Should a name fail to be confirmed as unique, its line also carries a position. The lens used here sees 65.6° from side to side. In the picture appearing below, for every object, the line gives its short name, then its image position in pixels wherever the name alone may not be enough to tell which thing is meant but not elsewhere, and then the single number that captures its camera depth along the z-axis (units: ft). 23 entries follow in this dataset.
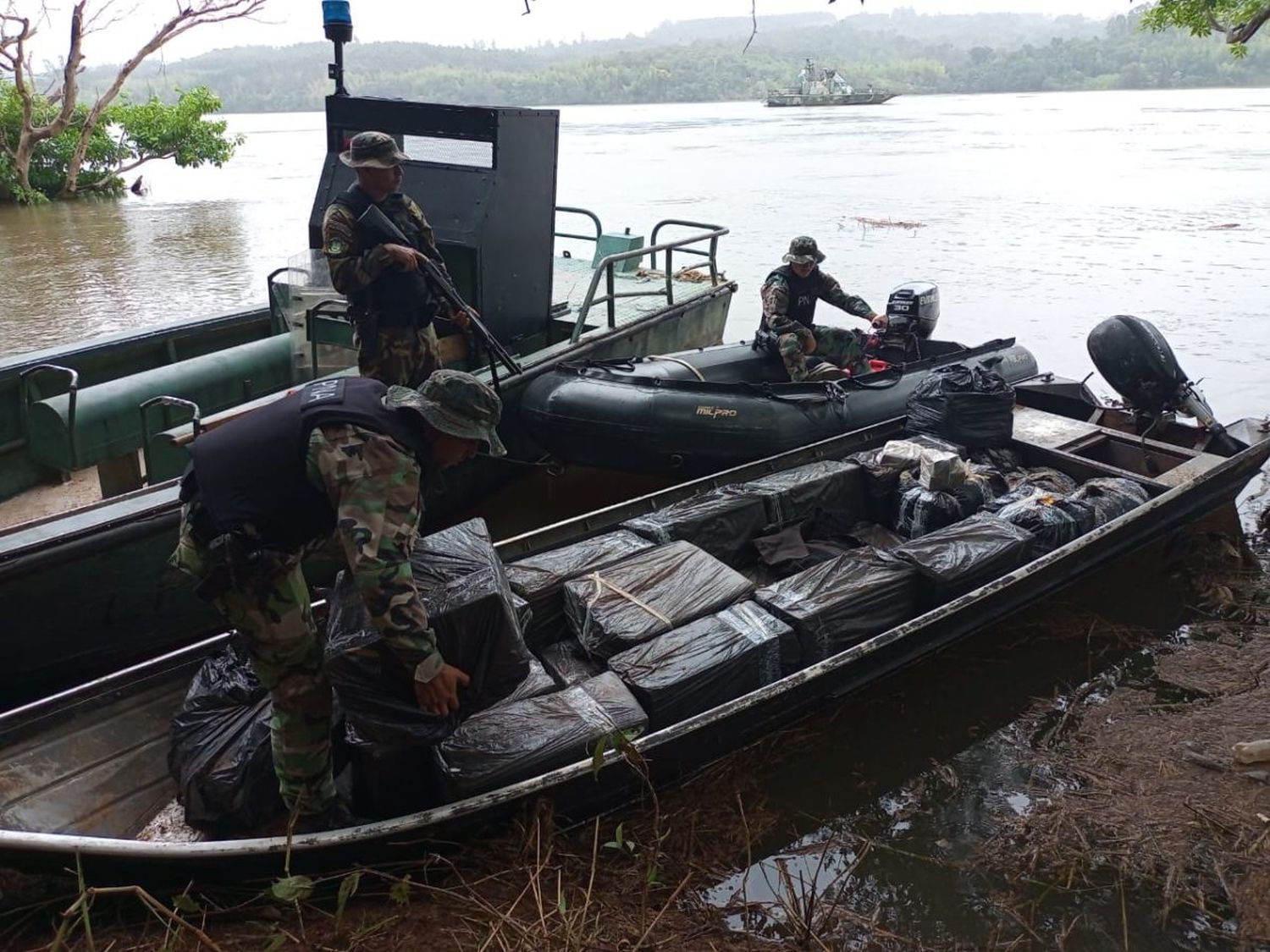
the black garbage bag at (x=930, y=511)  17.01
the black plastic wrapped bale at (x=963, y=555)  14.52
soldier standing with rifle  16.26
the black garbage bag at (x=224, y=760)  10.82
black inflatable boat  20.06
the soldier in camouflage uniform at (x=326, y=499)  9.04
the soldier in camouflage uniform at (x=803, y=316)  23.95
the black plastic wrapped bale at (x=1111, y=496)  17.26
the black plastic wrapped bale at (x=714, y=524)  15.97
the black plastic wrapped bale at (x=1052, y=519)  16.29
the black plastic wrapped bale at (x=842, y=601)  13.53
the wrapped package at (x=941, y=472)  17.28
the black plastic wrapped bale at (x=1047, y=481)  18.66
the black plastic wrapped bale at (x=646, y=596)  13.32
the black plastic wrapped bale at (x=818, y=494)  17.12
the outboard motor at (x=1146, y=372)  20.45
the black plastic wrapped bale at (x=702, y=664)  12.24
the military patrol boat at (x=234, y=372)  13.65
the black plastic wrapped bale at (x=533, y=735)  10.87
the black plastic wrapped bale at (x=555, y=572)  13.94
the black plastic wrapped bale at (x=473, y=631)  9.83
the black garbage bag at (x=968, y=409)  19.29
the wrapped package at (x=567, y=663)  13.14
